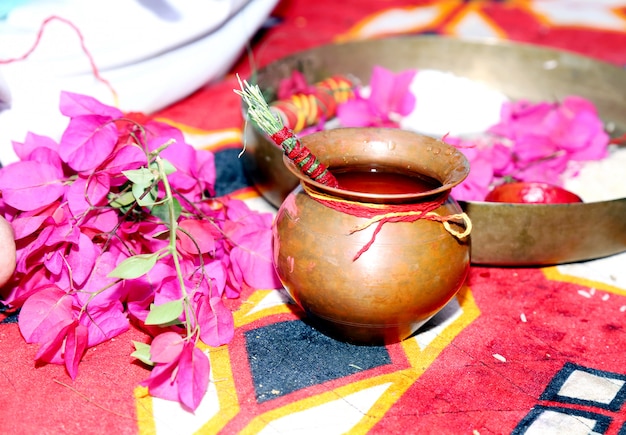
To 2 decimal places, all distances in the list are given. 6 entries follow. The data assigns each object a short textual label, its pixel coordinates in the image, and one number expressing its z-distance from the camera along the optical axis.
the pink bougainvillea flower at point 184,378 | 0.75
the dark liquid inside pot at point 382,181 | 0.87
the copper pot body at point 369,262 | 0.77
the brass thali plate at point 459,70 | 1.15
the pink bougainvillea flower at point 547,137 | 1.23
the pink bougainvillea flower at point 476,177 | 1.10
